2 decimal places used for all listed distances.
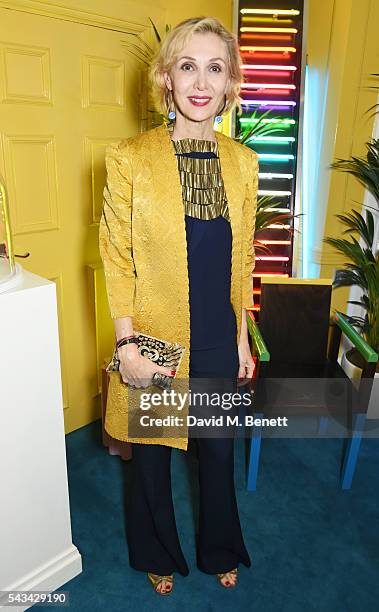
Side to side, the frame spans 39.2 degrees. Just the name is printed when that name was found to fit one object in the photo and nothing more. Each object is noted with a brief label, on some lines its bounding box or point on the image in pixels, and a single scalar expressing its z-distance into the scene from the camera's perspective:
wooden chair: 2.27
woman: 1.44
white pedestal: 1.52
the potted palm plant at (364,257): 2.78
